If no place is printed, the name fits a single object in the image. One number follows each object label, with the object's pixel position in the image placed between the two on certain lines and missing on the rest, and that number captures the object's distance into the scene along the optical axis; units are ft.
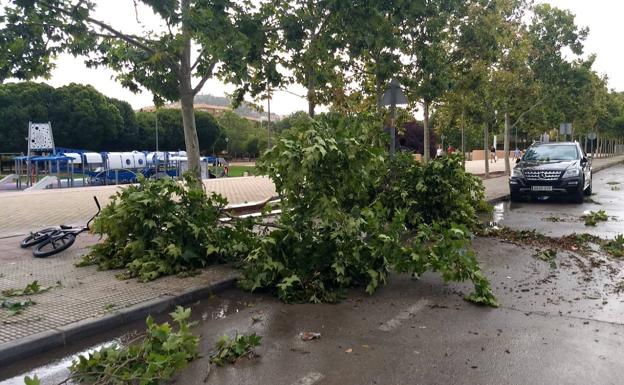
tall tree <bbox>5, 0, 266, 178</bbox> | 24.49
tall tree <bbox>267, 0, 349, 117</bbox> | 31.32
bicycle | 24.33
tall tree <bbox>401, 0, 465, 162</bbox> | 44.19
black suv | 45.91
